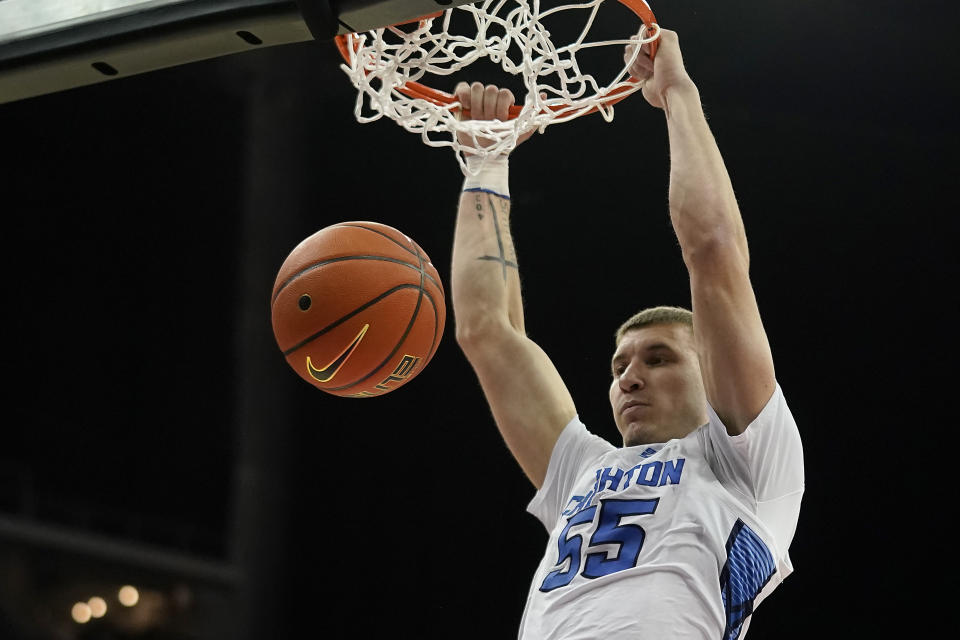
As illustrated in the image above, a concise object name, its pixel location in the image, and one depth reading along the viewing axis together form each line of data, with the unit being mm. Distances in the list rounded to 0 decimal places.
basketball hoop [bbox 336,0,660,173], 4627
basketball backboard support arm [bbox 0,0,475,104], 4175
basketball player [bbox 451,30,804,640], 4445
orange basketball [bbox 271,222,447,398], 4583
